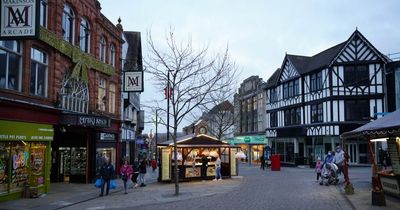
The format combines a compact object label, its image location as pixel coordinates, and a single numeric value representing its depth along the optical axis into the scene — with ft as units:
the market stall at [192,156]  88.79
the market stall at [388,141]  50.62
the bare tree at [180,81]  72.54
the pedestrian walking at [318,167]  81.93
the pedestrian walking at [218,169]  90.12
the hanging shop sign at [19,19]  46.70
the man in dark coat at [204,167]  91.45
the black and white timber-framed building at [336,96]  141.38
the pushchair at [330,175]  75.10
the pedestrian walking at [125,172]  71.77
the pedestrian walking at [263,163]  140.67
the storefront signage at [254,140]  199.66
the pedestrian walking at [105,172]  66.80
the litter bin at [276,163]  132.46
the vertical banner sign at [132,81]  94.69
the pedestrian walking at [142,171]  82.62
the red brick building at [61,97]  58.95
